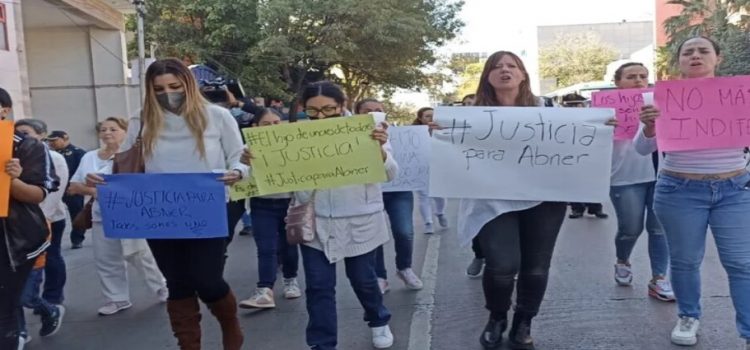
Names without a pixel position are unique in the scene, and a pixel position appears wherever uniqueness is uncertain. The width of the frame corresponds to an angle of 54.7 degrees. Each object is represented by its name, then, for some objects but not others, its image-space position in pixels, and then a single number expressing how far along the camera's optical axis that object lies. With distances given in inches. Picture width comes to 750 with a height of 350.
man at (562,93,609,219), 367.2
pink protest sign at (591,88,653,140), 191.9
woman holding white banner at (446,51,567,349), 151.9
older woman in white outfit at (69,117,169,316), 213.9
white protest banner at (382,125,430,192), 237.1
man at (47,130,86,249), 346.3
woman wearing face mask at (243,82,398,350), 148.9
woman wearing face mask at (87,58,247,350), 140.9
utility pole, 833.2
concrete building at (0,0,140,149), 854.5
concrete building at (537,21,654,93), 3201.3
